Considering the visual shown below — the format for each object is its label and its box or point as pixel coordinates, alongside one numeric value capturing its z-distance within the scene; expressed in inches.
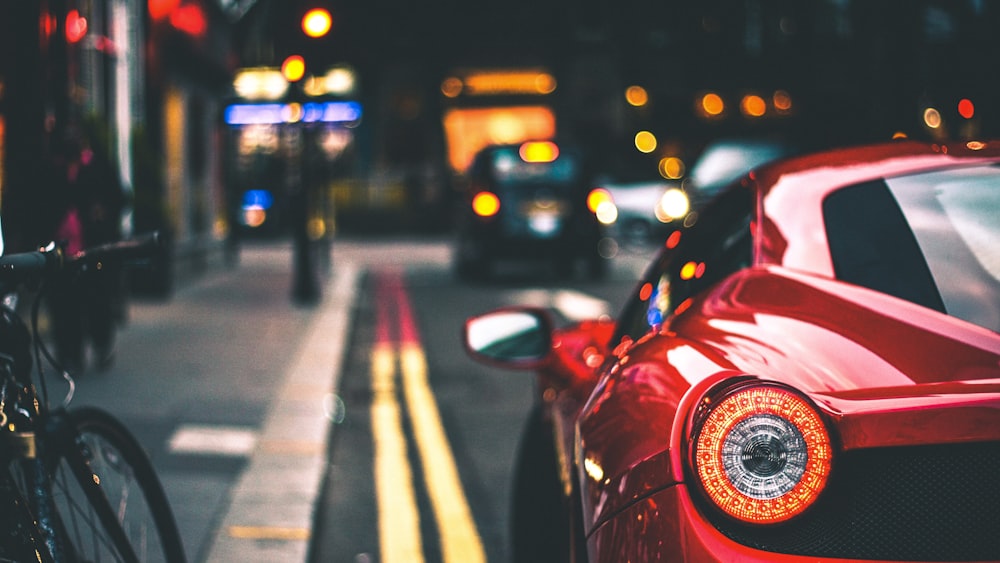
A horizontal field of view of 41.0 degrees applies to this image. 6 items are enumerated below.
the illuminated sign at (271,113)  1143.6
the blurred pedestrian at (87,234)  333.1
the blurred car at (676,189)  665.6
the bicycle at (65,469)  100.7
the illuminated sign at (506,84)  1530.5
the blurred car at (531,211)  706.8
